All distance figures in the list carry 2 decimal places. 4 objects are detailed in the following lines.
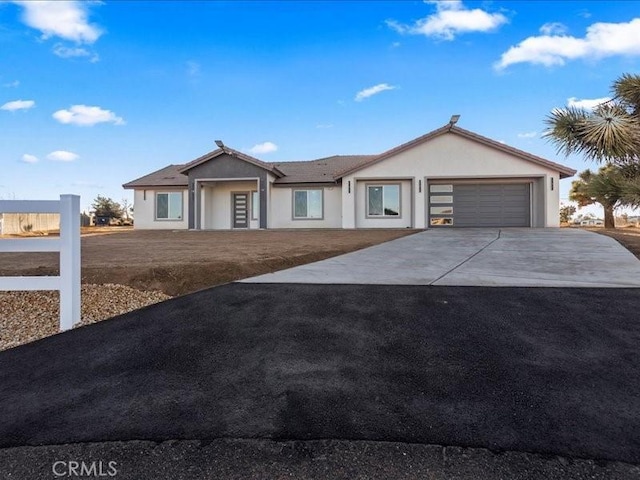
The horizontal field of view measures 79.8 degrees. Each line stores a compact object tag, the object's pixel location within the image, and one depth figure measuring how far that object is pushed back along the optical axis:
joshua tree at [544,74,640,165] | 15.49
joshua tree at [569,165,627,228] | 15.84
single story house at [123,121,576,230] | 18.30
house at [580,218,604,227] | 36.76
